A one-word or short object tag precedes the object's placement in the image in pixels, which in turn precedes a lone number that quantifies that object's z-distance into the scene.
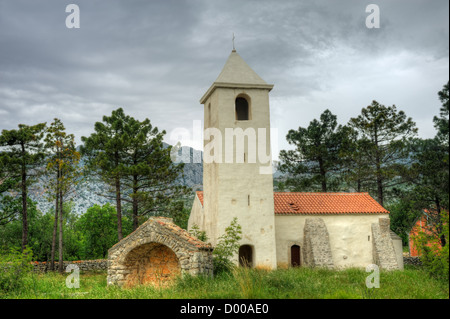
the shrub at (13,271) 15.59
